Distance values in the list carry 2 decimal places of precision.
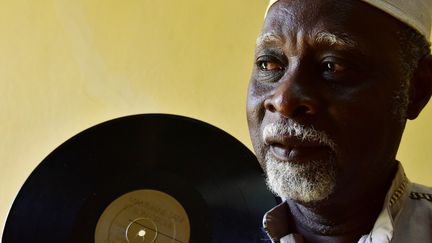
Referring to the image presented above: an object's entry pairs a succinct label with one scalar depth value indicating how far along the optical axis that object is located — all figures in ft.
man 1.81
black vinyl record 3.13
